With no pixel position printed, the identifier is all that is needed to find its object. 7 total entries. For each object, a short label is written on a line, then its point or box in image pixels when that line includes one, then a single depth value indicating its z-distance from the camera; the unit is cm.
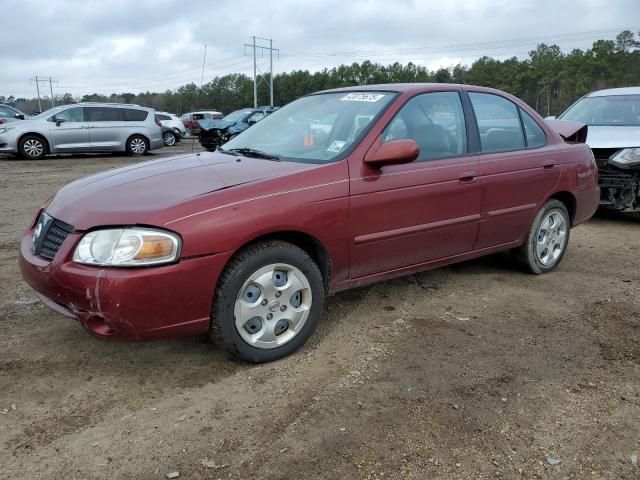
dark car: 1698
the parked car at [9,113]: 1904
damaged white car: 678
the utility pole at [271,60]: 6085
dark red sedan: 281
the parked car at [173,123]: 2295
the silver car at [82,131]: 1523
